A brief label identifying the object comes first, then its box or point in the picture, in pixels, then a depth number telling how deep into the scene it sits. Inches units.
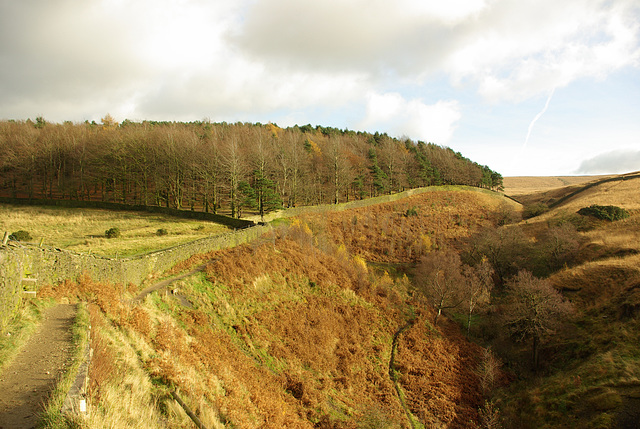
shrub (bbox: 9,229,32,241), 1159.7
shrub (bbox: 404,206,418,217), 2474.2
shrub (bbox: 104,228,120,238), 1322.6
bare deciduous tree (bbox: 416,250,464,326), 1338.6
